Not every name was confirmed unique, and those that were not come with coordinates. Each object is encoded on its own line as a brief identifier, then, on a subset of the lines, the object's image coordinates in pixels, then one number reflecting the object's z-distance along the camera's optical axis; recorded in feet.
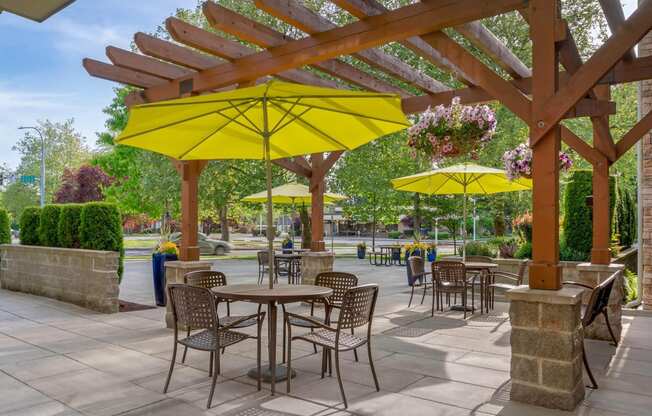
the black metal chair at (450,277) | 21.84
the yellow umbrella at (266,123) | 12.50
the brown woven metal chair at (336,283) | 15.28
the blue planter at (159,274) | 25.05
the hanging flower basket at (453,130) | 15.29
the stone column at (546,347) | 11.15
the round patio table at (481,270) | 23.00
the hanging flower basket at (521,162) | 17.57
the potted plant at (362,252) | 60.90
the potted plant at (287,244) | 48.03
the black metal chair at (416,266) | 24.90
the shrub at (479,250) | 34.50
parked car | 70.13
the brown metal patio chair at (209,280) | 15.24
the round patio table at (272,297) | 12.46
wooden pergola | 11.35
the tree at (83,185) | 97.29
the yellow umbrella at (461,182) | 25.05
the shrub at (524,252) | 29.73
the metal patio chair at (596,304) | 12.64
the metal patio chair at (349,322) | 11.68
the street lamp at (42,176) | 70.85
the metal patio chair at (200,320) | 11.70
